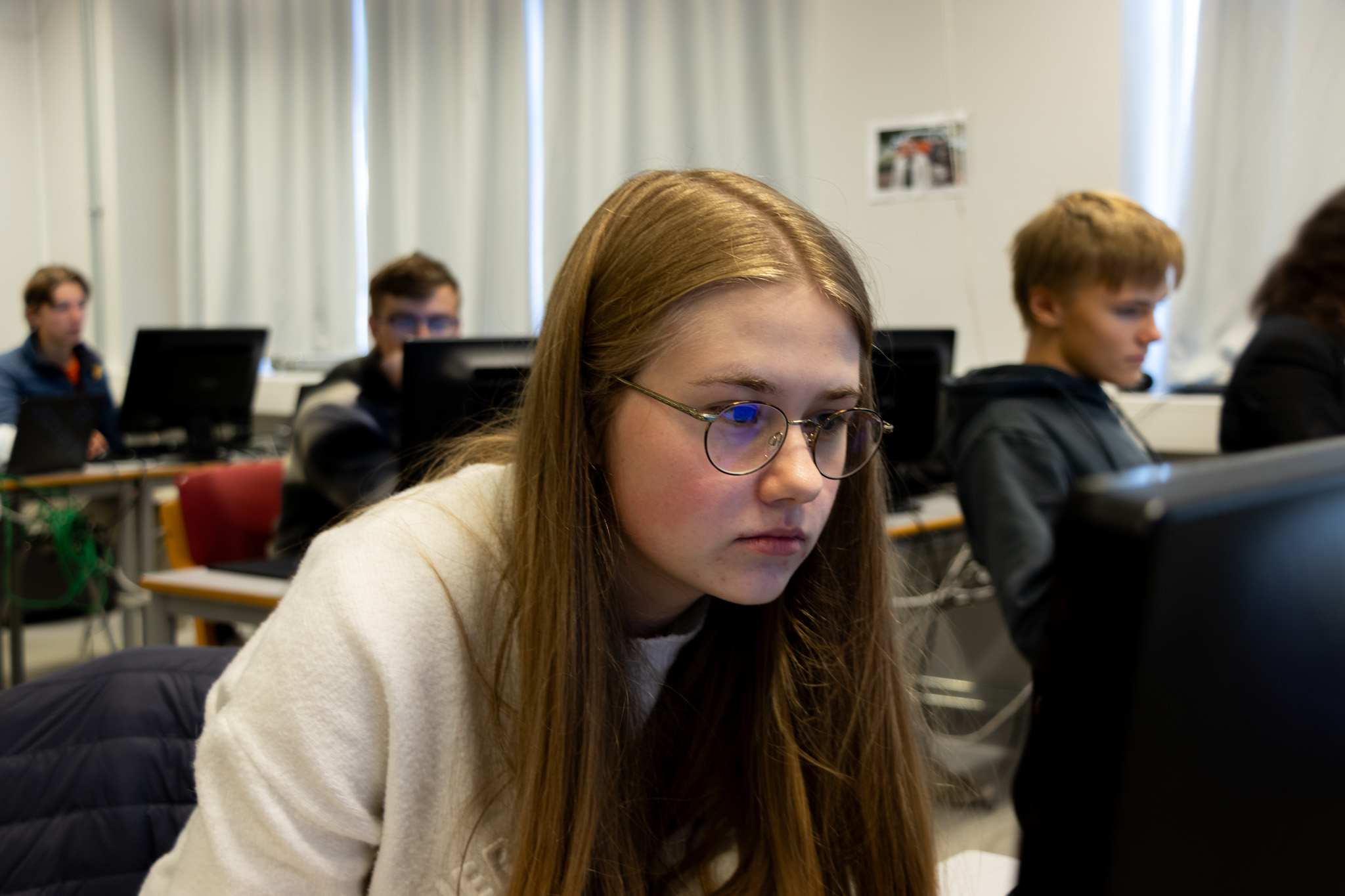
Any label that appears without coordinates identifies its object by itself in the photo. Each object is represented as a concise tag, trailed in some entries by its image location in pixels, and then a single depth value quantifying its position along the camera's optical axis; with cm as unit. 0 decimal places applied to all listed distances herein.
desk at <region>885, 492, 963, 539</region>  274
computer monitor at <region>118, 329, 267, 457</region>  419
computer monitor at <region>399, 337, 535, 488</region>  194
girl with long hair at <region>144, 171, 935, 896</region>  76
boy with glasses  255
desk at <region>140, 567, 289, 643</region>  217
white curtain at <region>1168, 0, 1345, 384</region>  321
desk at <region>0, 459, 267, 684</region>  399
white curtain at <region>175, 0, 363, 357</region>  558
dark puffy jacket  96
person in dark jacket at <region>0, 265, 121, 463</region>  450
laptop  380
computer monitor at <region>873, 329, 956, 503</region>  297
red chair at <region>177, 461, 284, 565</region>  264
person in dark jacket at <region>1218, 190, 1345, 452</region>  209
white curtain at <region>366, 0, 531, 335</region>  490
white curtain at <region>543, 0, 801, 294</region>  419
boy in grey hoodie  181
